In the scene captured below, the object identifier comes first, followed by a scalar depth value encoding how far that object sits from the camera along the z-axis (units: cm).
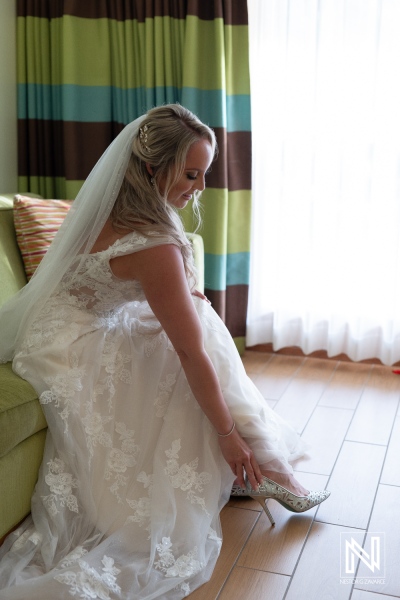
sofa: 182
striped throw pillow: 272
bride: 187
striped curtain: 329
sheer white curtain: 319
